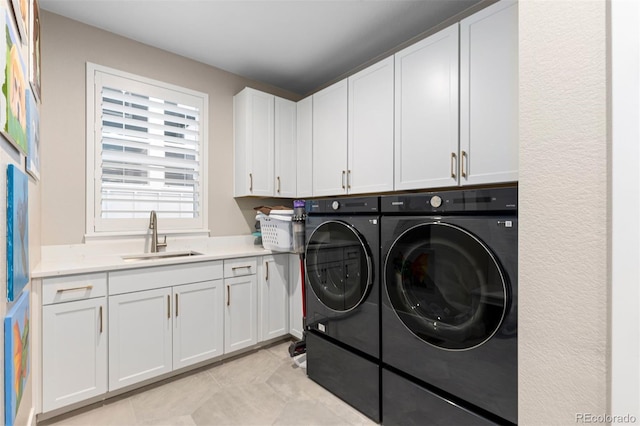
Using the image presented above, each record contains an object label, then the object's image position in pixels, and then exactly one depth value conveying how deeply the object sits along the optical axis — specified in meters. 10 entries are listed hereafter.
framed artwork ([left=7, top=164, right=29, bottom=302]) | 0.93
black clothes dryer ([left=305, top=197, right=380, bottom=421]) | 1.79
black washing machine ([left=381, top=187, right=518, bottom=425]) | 1.29
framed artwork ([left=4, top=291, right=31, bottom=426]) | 0.88
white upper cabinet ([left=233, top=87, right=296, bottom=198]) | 2.87
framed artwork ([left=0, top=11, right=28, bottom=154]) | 0.85
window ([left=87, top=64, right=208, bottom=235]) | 2.30
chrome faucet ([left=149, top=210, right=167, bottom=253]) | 2.44
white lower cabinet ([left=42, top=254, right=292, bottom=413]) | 1.75
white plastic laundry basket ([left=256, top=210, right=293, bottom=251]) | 2.64
